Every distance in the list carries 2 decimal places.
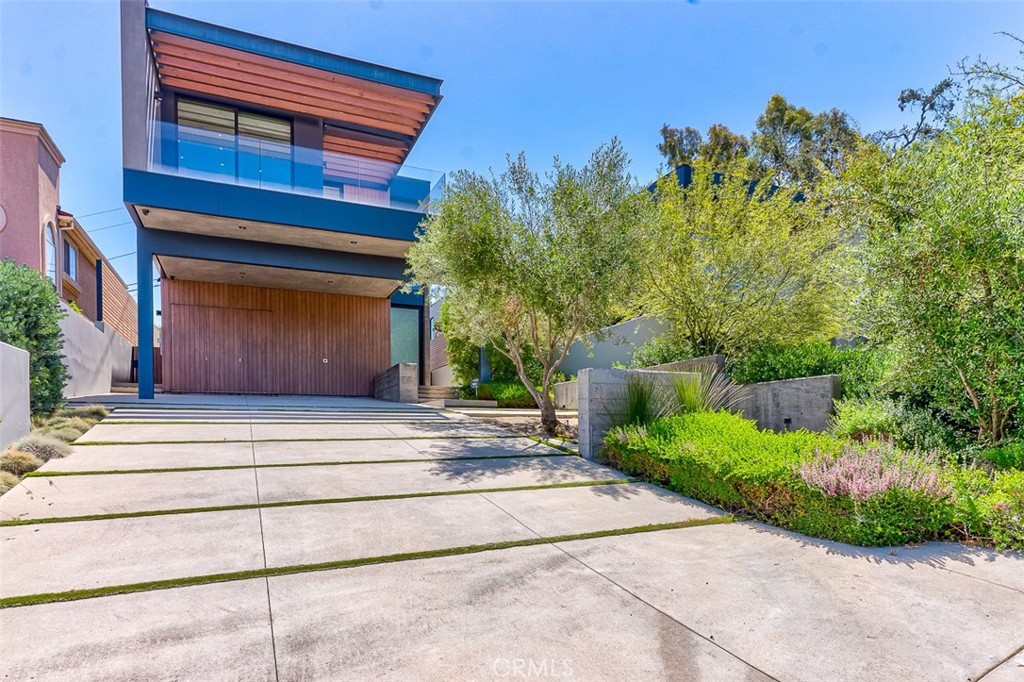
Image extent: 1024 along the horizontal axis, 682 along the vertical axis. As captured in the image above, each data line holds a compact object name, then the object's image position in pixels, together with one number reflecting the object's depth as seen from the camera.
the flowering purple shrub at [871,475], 3.62
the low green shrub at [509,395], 13.94
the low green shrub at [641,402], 6.61
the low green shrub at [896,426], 5.31
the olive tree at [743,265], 8.89
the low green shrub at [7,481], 3.96
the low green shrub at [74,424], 6.14
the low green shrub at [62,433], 5.59
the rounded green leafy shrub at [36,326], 6.29
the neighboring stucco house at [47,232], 11.12
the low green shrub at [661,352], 9.88
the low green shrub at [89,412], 6.95
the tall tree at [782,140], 21.66
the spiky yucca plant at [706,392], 6.85
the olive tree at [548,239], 7.33
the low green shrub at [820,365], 6.35
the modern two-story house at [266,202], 10.46
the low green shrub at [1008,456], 4.36
